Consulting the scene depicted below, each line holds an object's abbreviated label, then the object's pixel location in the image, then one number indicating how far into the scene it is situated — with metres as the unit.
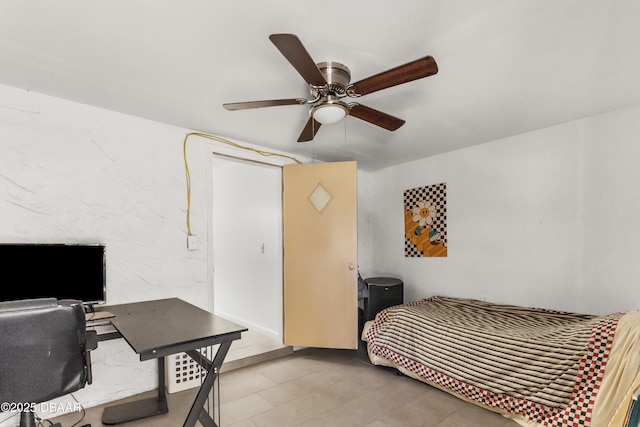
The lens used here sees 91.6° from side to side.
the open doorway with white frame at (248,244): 3.75
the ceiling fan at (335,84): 1.50
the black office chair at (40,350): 1.42
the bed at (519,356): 1.84
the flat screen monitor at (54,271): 1.97
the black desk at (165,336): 1.57
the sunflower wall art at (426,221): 3.75
